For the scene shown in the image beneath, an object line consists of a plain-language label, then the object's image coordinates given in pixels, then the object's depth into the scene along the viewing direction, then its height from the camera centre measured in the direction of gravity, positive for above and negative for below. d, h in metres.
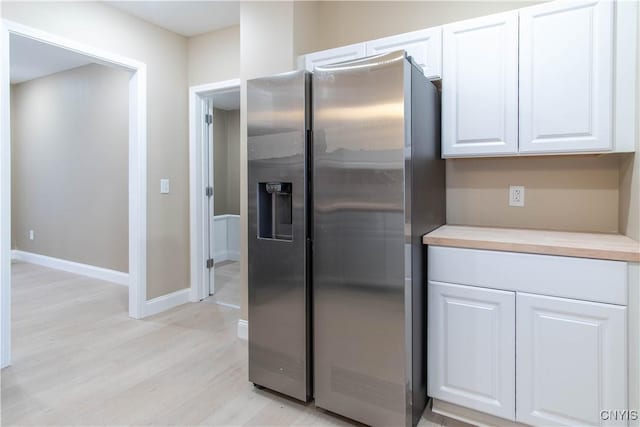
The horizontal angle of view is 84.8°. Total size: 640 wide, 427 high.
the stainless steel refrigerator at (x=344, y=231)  1.57 -0.14
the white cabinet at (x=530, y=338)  1.41 -0.60
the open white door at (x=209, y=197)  3.60 +0.06
